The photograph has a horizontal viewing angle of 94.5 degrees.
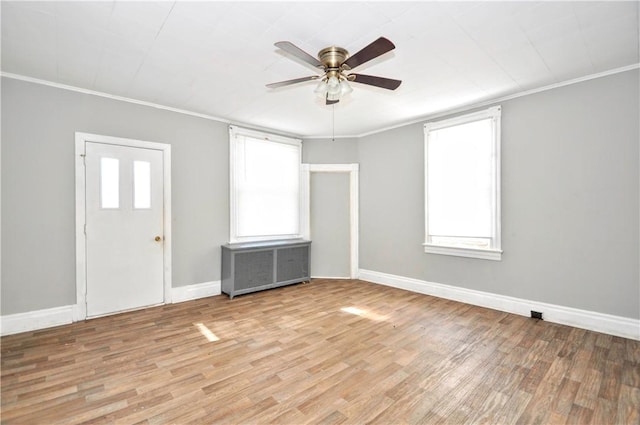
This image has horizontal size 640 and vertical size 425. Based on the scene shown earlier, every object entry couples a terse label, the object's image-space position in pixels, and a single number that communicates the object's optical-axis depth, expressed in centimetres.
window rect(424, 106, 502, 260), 384
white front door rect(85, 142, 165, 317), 353
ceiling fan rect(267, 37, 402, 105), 237
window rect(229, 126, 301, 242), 479
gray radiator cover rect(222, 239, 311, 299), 439
